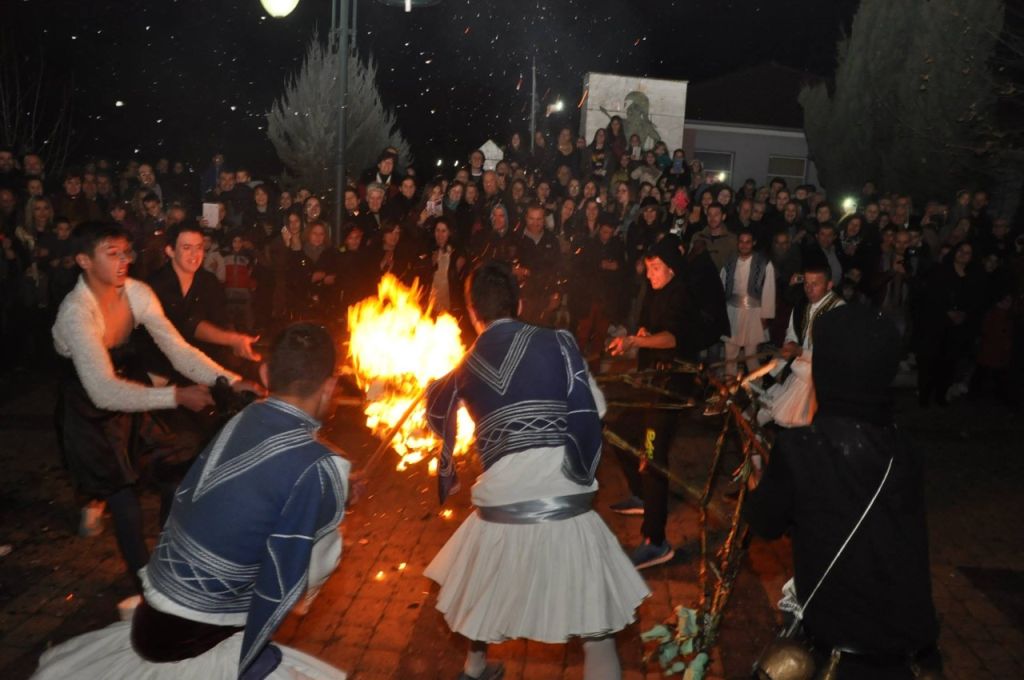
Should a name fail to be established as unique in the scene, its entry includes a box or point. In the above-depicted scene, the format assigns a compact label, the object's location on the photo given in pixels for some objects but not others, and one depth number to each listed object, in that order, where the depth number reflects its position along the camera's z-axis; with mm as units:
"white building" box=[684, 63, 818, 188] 31938
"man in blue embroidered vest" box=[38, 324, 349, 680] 2709
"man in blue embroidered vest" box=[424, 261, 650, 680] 3791
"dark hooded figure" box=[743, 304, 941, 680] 2816
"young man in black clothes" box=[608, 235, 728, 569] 5902
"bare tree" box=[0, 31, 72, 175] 20625
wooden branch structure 4055
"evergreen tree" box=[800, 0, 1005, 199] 19625
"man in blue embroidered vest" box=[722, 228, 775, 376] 10469
